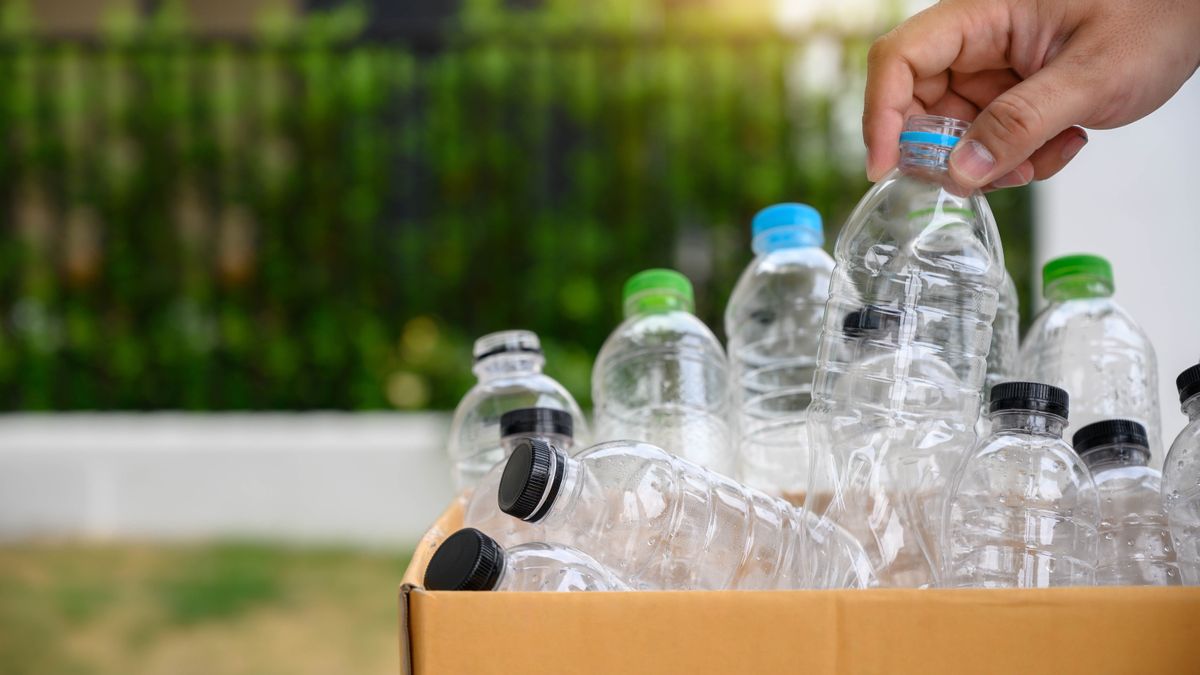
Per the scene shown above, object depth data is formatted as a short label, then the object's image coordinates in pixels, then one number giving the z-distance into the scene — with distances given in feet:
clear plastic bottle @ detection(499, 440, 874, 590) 2.81
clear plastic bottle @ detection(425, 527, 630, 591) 2.33
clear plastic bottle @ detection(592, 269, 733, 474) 3.91
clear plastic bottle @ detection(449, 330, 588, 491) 4.30
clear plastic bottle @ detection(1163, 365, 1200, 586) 2.66
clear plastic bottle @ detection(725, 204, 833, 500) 4.07
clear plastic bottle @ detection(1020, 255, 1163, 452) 4.21
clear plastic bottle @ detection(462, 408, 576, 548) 3.11
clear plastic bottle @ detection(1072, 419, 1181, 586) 2.92
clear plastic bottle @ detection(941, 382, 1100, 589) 2.73
